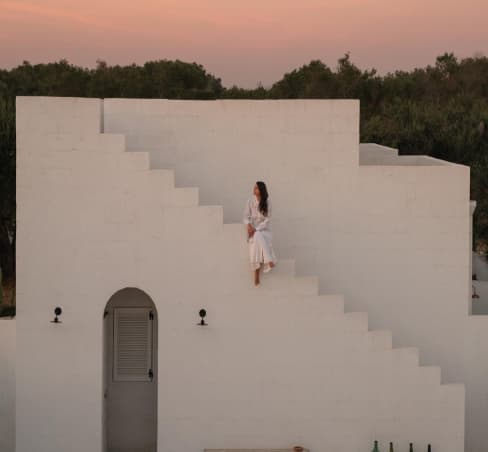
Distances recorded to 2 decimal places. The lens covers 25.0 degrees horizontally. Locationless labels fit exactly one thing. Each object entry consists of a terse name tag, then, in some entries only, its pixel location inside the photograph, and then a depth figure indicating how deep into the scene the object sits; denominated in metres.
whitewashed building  15.43
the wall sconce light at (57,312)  15.49
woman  15.06
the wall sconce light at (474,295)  21.36
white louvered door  16.67
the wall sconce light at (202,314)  15.48
